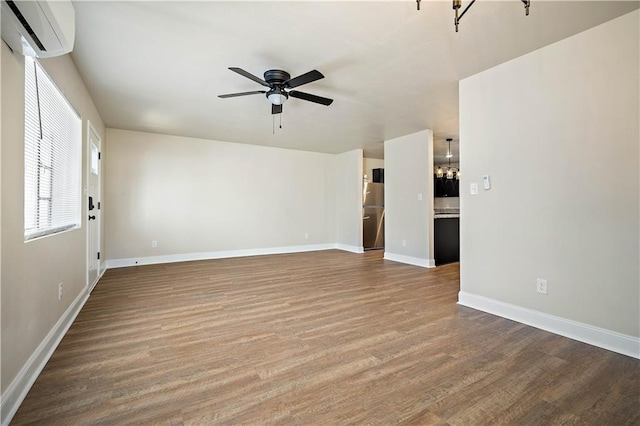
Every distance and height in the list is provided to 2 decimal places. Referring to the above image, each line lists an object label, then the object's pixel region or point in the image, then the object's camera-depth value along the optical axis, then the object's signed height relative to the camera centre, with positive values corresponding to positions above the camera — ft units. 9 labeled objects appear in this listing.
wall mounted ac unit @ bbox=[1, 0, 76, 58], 4.50 +3.07
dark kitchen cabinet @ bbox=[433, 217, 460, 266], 17.46 -1.57
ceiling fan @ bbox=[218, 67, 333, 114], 8.39 +3.95
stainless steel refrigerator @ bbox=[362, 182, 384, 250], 22.93 -0.14
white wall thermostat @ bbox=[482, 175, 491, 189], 9.52 +1.04
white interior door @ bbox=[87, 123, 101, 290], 11.57 +0.23
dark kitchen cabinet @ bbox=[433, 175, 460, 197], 27.58 +2.58
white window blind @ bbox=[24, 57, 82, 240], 6.18 +1.43
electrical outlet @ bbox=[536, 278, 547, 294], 8.30 -2.01
